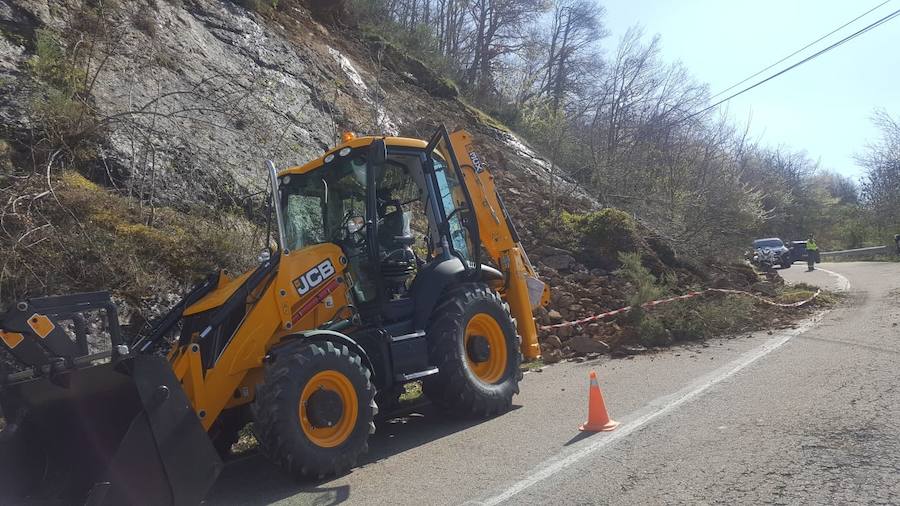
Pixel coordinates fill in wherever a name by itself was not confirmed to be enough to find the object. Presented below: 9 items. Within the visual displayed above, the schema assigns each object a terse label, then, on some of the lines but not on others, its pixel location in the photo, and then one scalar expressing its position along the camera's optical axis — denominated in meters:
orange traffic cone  6.10
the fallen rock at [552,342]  10.81
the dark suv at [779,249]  33.69
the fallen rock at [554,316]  11.85
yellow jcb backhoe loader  4.57
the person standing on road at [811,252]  30.17
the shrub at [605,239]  15.11
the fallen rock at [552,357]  10.35
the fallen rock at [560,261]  14.62
